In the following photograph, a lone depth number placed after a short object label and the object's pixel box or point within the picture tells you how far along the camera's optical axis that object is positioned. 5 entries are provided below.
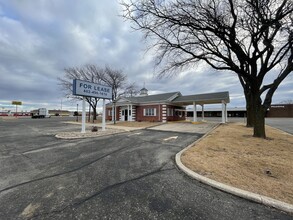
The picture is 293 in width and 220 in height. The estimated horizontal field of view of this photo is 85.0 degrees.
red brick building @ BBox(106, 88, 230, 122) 23.58
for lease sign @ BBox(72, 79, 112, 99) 12.88
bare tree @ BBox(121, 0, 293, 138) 8.42
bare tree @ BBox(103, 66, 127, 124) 27.80
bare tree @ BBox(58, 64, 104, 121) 28.94
